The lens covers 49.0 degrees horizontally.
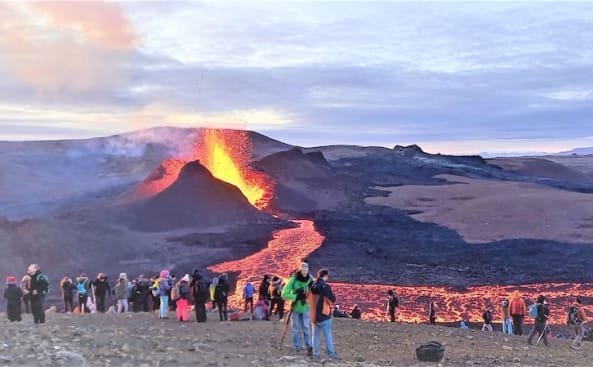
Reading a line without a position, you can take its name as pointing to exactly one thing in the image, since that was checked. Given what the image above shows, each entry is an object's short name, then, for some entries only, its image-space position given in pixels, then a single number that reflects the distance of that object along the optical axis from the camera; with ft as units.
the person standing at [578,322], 53.98
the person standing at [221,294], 55.77
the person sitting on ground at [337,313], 66.60
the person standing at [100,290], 63.57
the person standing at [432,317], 73.77
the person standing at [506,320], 67.26
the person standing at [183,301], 53.18
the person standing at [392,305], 69.92
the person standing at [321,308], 36.52
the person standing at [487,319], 71.51
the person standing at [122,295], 60.64
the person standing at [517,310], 60.64
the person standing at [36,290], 45.35
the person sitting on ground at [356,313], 70.23
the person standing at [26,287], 45.74
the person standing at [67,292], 65.62
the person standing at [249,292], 63.87
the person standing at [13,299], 48.02
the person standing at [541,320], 52.11
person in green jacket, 37.40
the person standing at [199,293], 52.31
